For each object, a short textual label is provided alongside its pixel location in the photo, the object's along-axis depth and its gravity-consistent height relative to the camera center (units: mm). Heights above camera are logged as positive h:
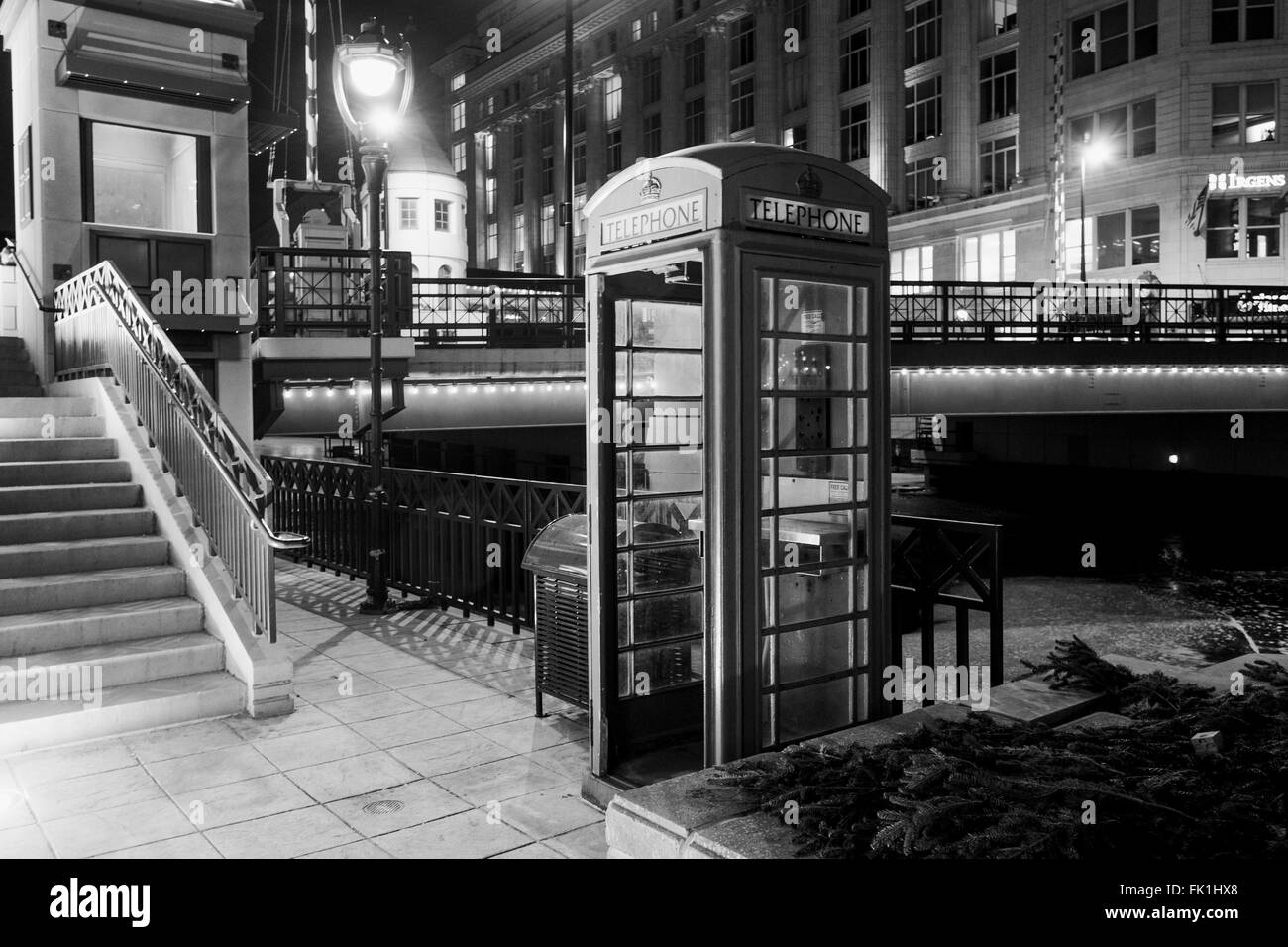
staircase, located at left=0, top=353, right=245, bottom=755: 7137 -1279
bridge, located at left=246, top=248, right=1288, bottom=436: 17656 +1670
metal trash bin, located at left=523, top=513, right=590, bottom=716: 6816 -1147
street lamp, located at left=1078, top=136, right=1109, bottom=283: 43656 +11519
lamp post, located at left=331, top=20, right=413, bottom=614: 10938 +3506
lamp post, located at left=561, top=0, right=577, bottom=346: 28912 +8716
